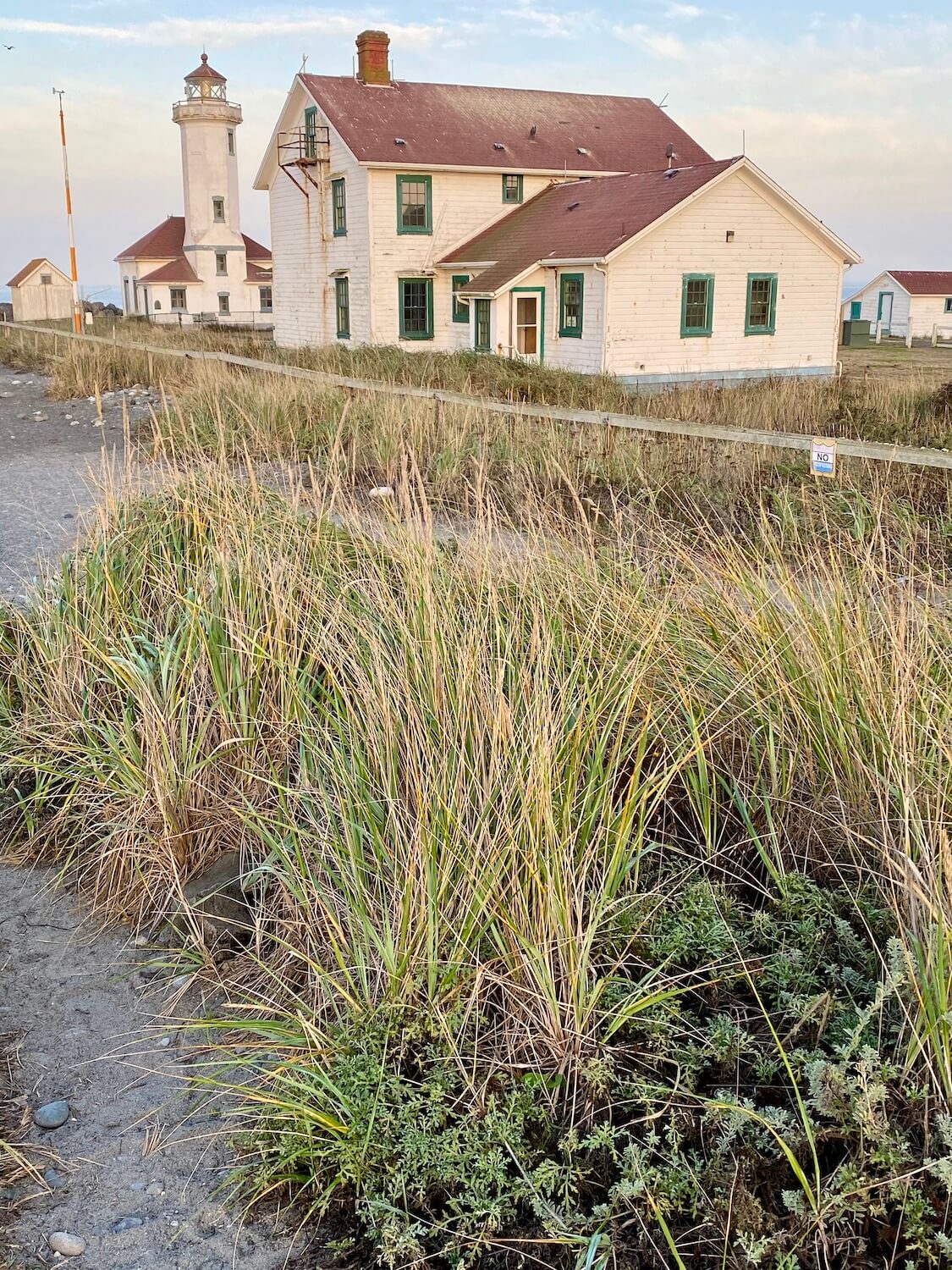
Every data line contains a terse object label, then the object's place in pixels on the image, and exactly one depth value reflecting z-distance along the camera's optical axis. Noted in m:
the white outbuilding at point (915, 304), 46.88
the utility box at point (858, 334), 42.62
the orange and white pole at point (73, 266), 29.80
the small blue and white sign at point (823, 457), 6.07
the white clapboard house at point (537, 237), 22.27
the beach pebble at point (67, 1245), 2.28
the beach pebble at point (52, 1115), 2.64
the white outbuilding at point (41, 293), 54.09
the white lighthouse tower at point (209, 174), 49.69
